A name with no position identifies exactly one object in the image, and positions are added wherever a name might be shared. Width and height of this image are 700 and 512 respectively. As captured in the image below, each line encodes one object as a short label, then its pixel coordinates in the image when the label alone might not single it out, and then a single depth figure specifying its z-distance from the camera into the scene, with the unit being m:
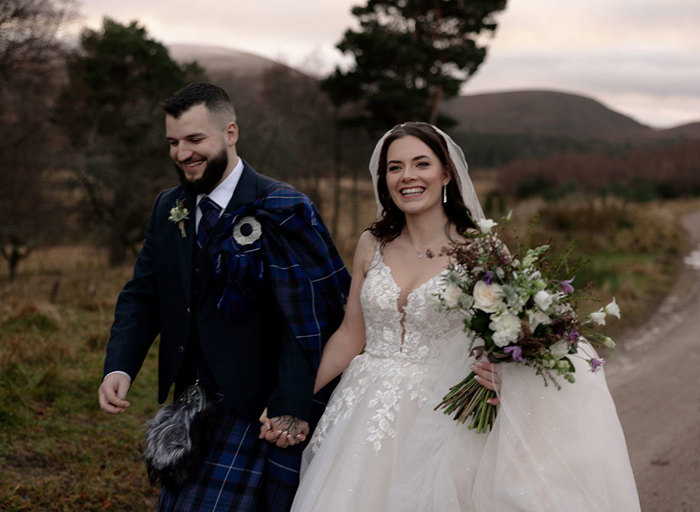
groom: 3.04
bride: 2.63
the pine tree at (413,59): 22.17
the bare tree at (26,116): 16.86
